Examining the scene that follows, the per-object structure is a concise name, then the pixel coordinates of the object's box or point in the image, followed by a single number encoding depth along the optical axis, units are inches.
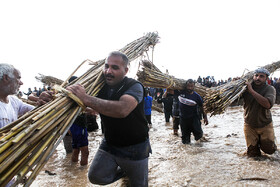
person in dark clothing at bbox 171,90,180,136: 226.7
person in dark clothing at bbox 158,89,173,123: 323.0
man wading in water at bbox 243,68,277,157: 130.7
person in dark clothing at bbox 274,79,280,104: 534.9
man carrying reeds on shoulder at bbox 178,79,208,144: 186.9
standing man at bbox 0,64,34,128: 64.7
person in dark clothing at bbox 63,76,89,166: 128.0
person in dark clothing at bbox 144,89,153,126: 283.9
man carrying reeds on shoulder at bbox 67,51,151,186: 74.1
